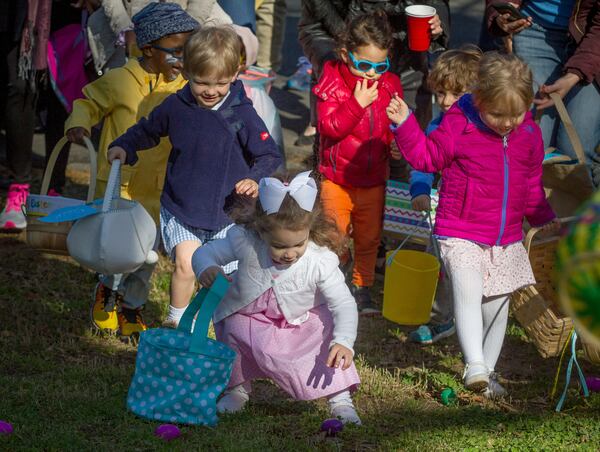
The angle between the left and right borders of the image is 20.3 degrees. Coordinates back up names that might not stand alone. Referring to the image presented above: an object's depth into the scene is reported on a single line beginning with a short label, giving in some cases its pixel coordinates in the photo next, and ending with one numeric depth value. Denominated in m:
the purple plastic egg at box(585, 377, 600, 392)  7.75
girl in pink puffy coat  7.37
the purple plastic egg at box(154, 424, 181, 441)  6.55
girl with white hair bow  6.70
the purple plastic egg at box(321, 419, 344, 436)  6.82
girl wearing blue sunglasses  8.84
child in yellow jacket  8.31
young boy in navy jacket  7.79
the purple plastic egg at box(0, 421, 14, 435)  6.46
